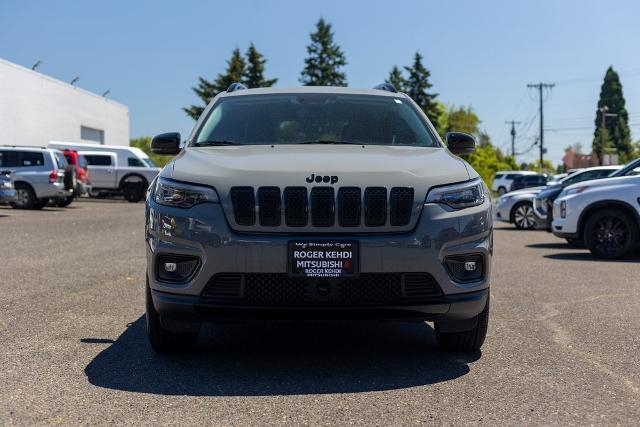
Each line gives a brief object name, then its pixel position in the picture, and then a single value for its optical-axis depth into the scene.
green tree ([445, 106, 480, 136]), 125.30
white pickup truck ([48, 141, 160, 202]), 35.25
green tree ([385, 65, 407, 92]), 95.90
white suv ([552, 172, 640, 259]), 12.70
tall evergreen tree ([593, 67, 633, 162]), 107.50
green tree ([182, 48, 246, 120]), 79.56
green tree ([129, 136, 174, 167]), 174.20
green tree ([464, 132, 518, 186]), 102.12
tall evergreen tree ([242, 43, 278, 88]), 78.31
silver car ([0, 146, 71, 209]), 26.52
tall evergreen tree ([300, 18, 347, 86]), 83.25
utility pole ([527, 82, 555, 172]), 85.82
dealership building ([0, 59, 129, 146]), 45.10
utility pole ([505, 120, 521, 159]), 130.68
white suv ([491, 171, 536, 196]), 59.94
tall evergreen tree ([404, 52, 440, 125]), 86.94
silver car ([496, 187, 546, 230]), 21.48
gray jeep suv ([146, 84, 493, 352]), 4.71
